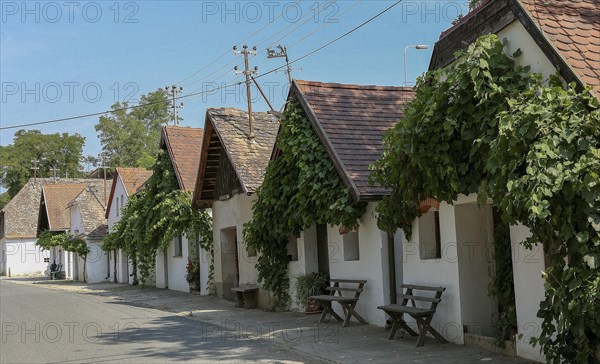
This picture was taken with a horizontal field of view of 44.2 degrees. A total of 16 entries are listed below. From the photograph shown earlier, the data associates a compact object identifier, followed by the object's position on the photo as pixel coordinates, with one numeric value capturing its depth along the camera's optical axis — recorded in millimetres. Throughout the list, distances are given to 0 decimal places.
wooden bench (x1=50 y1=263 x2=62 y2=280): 53062
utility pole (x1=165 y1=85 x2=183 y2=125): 51678
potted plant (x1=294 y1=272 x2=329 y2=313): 17547
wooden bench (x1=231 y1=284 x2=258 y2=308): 20484
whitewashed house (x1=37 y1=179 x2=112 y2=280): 54562
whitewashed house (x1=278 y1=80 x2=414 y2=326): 14750
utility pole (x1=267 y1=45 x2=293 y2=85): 31788
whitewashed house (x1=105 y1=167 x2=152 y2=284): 40719
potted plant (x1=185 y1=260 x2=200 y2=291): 27828
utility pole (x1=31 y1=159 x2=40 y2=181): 76875
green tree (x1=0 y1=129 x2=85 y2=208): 83125
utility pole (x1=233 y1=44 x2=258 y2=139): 30120
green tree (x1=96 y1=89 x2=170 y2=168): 77875
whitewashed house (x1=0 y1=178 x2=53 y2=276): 68000
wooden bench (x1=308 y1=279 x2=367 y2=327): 14766
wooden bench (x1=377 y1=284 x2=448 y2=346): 11672
